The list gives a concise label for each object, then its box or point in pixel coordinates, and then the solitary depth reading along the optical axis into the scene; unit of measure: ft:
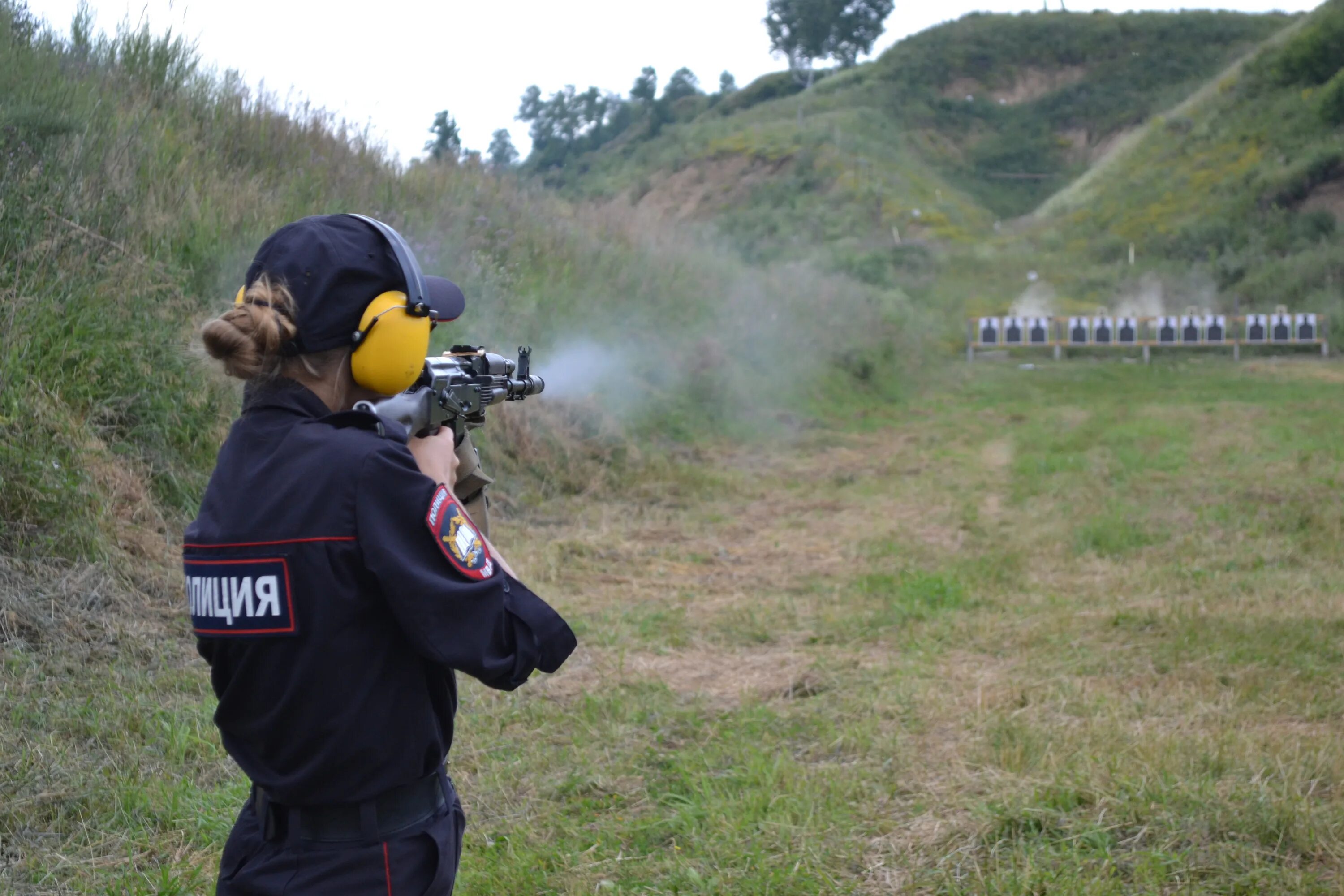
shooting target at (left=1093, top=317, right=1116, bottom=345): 84.23
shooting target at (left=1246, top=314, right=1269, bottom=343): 78.74
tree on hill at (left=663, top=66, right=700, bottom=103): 176.24
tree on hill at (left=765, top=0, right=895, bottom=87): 203.21
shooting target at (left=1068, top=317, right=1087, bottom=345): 83.25
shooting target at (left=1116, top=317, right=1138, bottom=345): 84.28
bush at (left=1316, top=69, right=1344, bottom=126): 108.68
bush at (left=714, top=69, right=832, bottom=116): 183.21
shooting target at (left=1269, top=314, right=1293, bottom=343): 77.92
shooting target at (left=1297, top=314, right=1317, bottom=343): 78.23
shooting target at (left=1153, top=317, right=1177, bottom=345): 80.89
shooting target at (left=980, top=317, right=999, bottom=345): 84.79
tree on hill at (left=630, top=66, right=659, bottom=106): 162.61
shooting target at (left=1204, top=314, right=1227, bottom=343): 80.43
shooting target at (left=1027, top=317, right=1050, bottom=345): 83.87
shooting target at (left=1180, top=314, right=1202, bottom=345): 80.64
